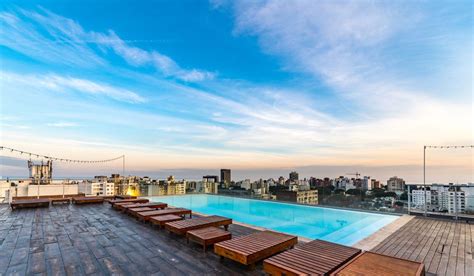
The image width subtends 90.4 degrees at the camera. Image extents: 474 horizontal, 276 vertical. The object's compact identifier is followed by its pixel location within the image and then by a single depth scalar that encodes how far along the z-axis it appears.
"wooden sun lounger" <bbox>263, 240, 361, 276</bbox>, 2.67
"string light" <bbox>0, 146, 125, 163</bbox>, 9.65
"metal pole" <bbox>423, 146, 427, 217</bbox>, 8.00
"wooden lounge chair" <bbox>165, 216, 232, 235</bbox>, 4.84
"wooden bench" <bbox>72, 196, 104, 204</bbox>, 9.24
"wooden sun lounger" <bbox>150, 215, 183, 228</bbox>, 5.52
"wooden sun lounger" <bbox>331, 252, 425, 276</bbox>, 2.54
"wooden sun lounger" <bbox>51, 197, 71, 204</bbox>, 9.54
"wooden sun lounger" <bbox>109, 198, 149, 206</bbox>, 8.57
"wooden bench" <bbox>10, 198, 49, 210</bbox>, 8.08
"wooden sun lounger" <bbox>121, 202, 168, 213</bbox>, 7.40
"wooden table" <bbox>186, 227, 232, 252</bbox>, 4.02
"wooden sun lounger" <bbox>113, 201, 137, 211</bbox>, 7.72
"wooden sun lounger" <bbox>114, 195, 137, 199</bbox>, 10.48
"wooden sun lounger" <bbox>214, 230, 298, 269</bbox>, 3.23
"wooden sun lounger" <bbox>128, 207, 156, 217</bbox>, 6.66
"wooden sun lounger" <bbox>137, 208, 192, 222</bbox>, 6.08
